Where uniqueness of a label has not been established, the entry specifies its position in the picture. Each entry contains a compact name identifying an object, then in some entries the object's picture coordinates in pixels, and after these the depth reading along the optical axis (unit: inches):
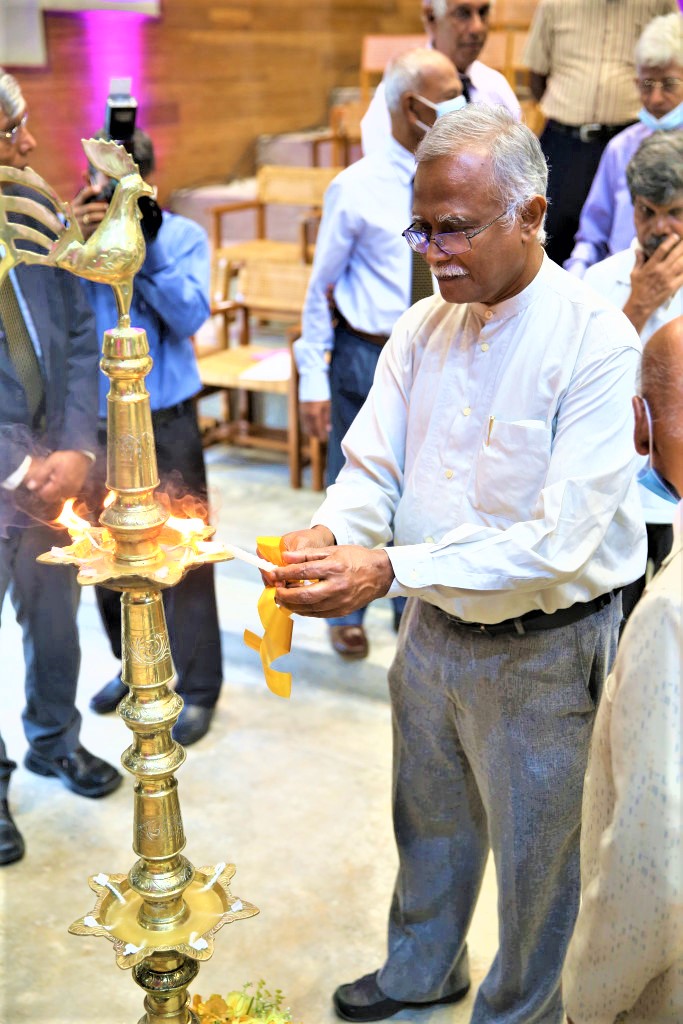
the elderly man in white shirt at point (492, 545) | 67.7
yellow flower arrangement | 73.5
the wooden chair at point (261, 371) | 224.4
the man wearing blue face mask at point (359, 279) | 133.6
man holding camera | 124.4
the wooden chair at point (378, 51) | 300.2
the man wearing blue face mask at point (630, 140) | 137.6
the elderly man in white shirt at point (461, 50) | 142.8
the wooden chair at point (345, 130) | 282.4
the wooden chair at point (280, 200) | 261.7
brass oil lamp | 46.6
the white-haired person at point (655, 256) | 105.2
